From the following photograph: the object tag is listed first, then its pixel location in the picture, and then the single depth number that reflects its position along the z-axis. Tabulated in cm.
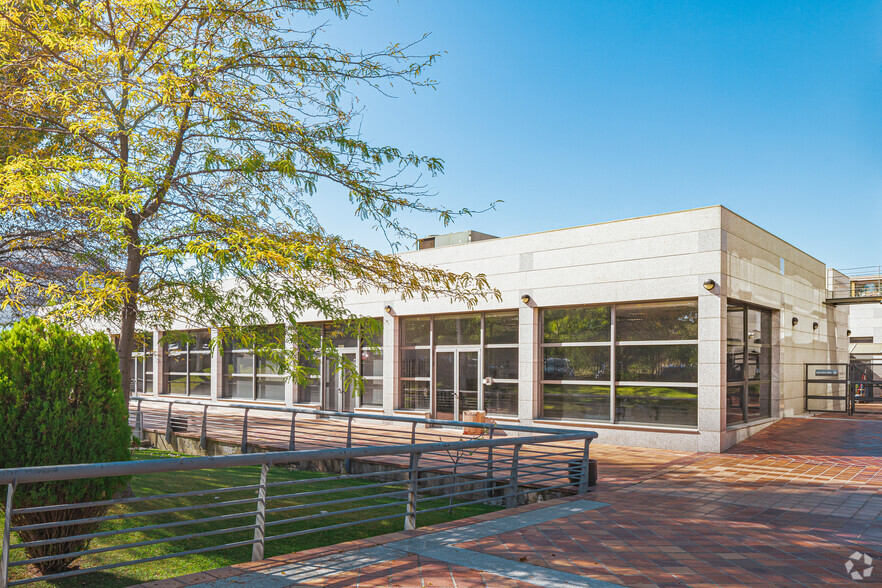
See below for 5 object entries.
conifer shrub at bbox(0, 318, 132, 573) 498
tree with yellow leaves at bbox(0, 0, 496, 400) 680
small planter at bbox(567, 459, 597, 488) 894
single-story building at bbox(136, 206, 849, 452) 1374
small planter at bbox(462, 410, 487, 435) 1596
